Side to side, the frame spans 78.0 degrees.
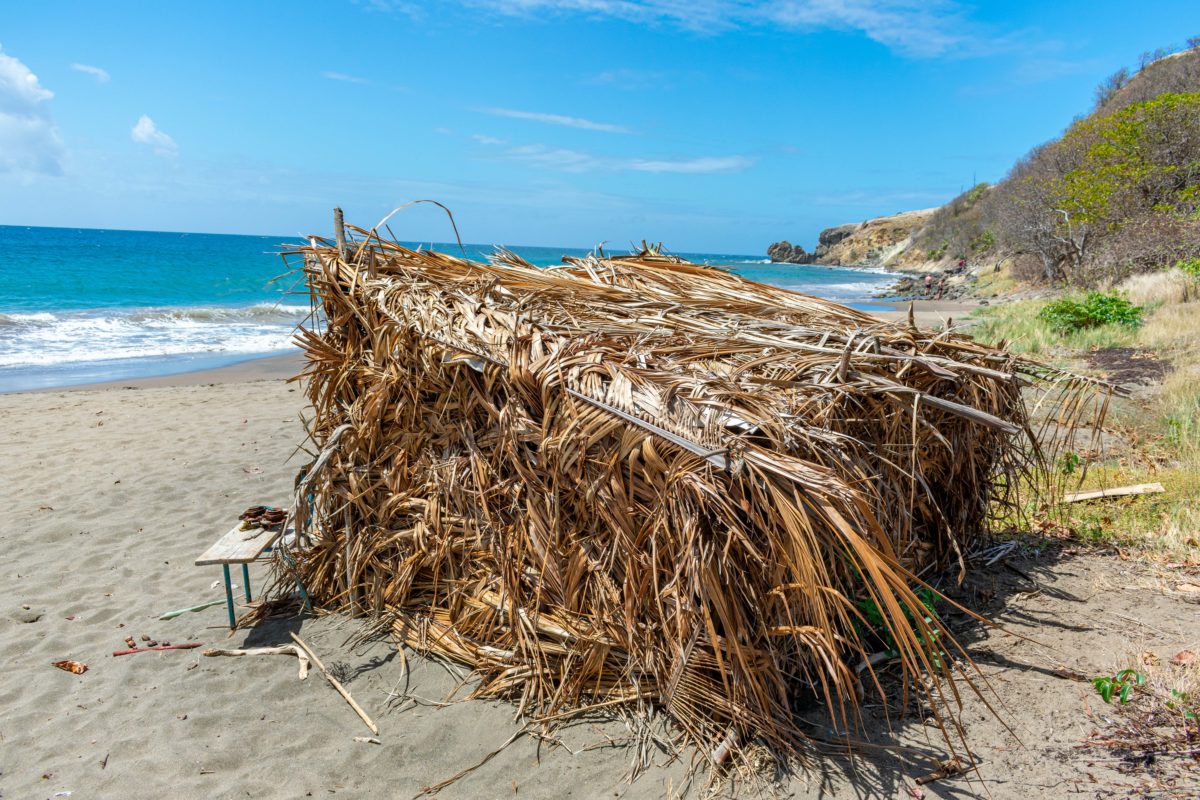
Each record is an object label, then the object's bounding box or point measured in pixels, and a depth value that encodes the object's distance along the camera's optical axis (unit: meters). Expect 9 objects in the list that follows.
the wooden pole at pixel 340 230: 4.41
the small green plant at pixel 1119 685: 2.90
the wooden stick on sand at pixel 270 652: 4.11
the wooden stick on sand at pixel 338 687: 3.52
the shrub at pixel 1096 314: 11.95
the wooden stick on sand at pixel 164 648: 4.23
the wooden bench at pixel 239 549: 4.10
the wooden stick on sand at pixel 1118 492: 5.04
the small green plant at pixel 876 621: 3.36
